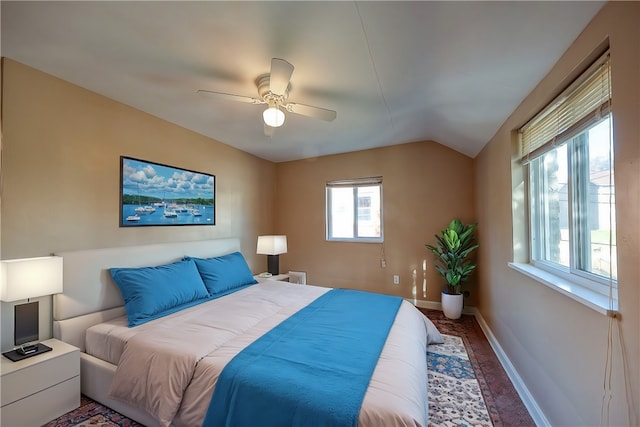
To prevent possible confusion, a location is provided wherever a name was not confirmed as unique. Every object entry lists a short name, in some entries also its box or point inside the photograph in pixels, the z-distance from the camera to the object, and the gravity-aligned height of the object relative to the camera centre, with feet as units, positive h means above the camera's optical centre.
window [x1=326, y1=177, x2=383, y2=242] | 13.41 +0.48
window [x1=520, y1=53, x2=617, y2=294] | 3.97 +0.72
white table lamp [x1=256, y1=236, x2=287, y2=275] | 11.73 -1.32
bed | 4.28 -2.67
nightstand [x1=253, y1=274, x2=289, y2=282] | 11.47 -2.79
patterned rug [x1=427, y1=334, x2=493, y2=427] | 5.45 -4.30
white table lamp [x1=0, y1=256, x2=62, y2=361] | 5.23 -1.49
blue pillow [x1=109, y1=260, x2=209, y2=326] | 6.72 -2.06
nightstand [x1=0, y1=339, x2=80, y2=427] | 4.84 -3.46
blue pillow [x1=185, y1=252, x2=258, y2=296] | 8.99 -2.07
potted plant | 10.59 -1.81
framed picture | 8.20 +0.87
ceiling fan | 5.41 +2.92
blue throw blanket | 3.66 -2.61
